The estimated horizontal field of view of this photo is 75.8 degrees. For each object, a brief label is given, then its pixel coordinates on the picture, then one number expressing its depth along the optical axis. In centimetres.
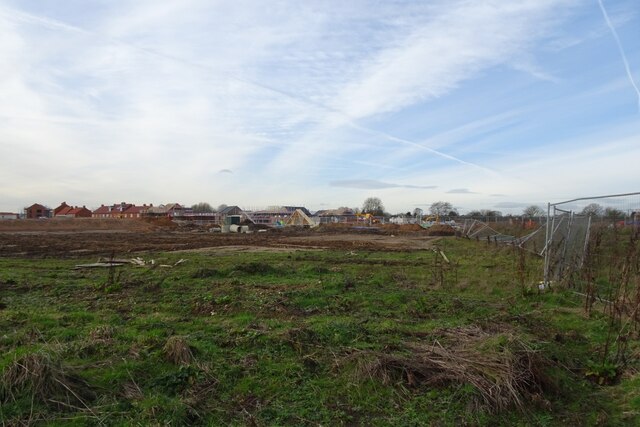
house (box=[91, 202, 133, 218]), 12139
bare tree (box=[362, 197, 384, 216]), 12706
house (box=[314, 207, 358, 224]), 10042
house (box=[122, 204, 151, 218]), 11828
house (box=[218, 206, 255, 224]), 10649
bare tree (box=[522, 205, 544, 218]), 4950
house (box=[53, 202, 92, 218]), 11206
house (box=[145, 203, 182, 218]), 11156
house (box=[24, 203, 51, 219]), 10900
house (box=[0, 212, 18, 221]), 10401
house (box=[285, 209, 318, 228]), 8083
